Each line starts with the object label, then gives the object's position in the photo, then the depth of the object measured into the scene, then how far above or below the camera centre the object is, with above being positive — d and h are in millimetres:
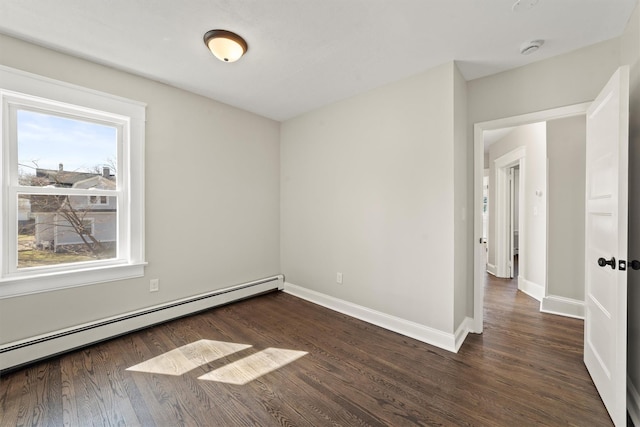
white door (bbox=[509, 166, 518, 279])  4840 +14
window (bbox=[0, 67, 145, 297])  2117 +247
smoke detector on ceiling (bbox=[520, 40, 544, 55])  2086 +1347
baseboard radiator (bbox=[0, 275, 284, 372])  2064 -1107
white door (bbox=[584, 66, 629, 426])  1504 -201
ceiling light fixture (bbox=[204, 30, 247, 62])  1979 +1310
